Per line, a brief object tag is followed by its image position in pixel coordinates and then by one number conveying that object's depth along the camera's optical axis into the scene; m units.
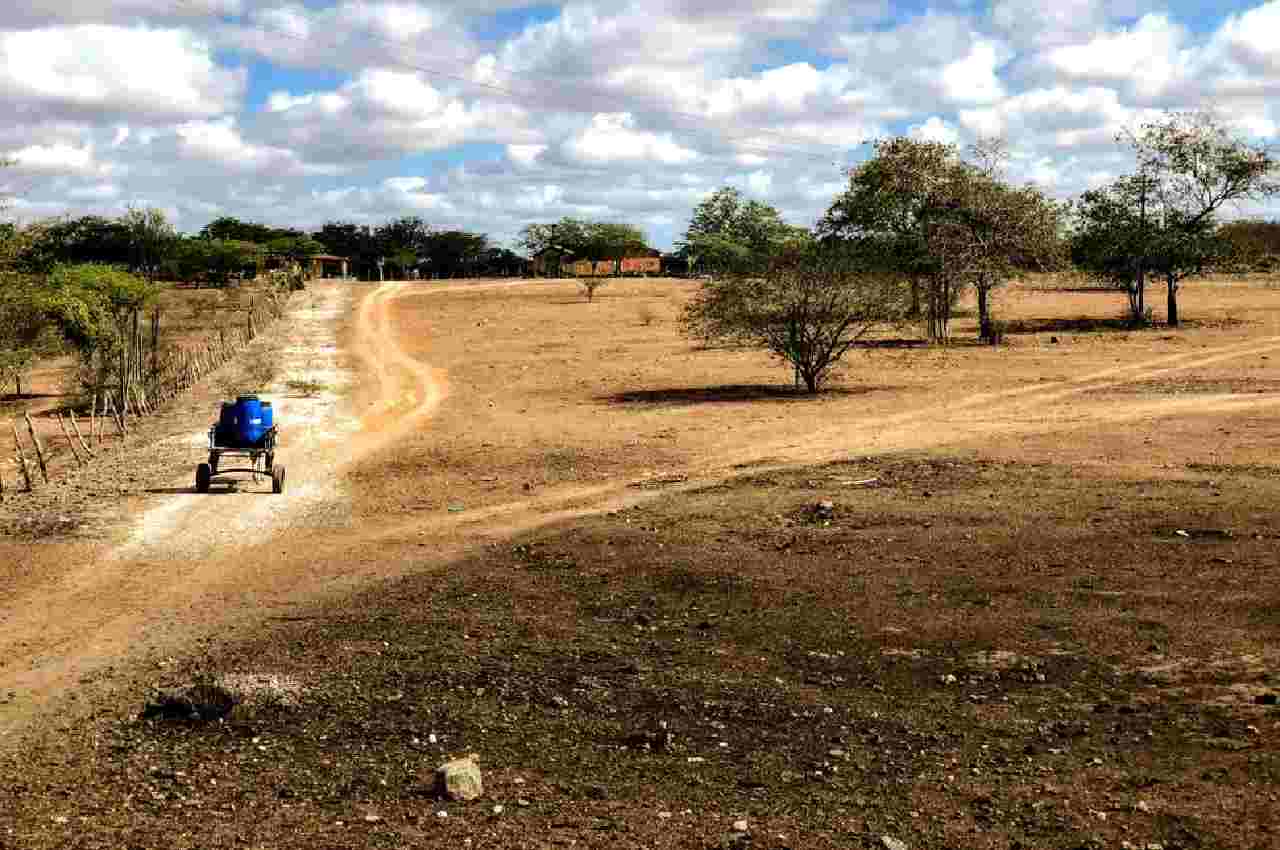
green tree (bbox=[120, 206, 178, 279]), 104.69
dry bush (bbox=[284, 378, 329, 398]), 35.51
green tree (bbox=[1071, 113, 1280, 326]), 50.19
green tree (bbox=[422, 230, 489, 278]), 147.12
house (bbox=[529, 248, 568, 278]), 131.75
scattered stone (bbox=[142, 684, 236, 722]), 9.18
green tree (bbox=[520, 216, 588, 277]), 132.75
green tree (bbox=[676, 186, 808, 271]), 119.56
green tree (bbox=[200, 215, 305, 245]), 132.75
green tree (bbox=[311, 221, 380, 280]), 149.62
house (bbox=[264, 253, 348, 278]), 122.50
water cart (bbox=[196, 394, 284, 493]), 19.53
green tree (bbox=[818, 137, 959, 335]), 46.34
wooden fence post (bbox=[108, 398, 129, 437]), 27.22
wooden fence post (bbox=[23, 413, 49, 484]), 20.59
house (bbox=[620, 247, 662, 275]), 134.62
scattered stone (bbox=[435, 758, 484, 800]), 7.68
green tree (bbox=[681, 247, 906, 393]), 29.91
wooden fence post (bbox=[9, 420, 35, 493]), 19.80
